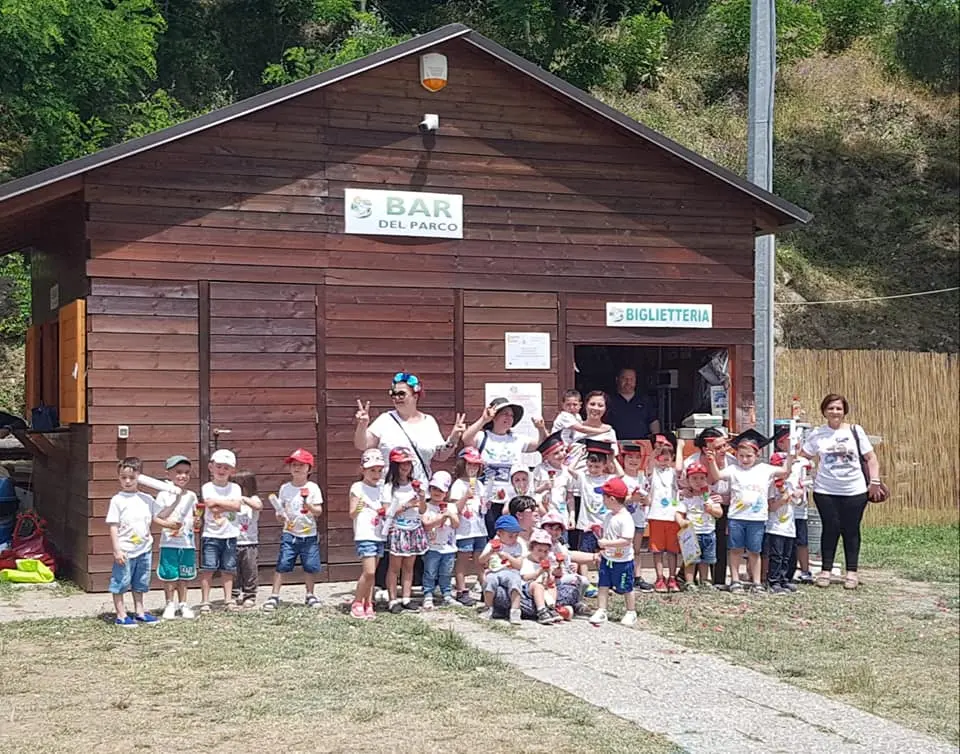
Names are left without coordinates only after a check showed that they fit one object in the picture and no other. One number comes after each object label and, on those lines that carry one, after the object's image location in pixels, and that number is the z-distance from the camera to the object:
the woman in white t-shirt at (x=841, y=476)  11.75
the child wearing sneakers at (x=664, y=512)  11.30
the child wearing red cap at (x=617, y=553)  9.90
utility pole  13.64
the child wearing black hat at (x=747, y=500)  11.34
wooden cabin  11.21
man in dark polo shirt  13.19
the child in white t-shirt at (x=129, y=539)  9.54
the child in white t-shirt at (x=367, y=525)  10.05
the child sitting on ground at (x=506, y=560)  9.88
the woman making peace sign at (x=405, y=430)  10.62
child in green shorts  9.84
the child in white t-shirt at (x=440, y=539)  10.35
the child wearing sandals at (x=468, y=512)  10.55
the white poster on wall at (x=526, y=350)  12.55
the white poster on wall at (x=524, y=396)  12.48
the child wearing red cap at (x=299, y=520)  10.38
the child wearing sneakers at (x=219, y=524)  10.15
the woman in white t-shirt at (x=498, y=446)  10.92
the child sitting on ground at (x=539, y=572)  9.90
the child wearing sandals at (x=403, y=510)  10.22
